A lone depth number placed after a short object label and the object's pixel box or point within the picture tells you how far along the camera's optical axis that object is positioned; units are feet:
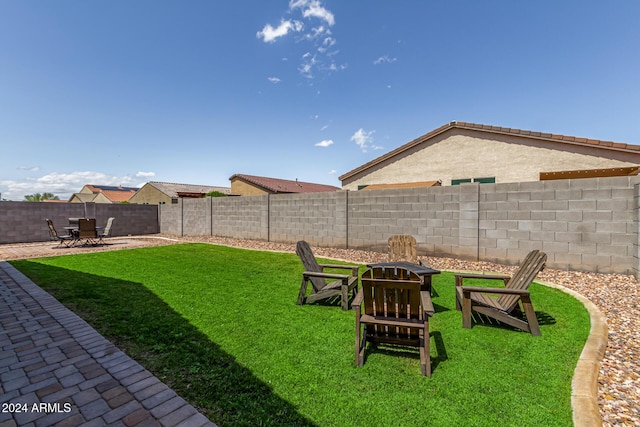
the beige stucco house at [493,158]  38.96
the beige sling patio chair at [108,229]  47.05
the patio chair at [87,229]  40.52
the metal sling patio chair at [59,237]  39.52
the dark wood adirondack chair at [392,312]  9.37
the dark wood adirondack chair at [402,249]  23.46
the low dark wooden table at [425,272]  15.48
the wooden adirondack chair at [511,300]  11.93
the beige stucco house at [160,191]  129.18
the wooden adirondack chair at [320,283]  15.08
